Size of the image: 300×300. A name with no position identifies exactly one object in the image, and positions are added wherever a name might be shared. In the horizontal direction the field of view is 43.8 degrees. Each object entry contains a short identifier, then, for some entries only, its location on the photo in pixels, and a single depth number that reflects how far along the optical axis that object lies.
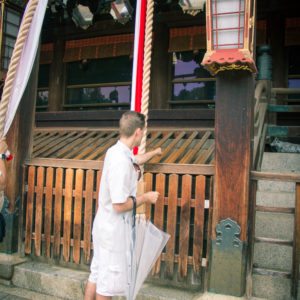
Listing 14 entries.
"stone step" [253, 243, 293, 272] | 4.15
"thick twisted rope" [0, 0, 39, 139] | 3.76
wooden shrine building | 3.79
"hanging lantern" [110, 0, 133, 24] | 7.46
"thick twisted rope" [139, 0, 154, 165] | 3.73
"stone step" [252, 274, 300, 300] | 3.85
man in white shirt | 3.04
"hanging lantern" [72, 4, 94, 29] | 8.16
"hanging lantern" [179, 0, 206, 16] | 6.70
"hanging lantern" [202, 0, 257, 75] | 3.53
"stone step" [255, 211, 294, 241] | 4.57
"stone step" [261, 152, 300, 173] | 5.73
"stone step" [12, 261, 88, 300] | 4.46
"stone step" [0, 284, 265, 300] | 3.77
